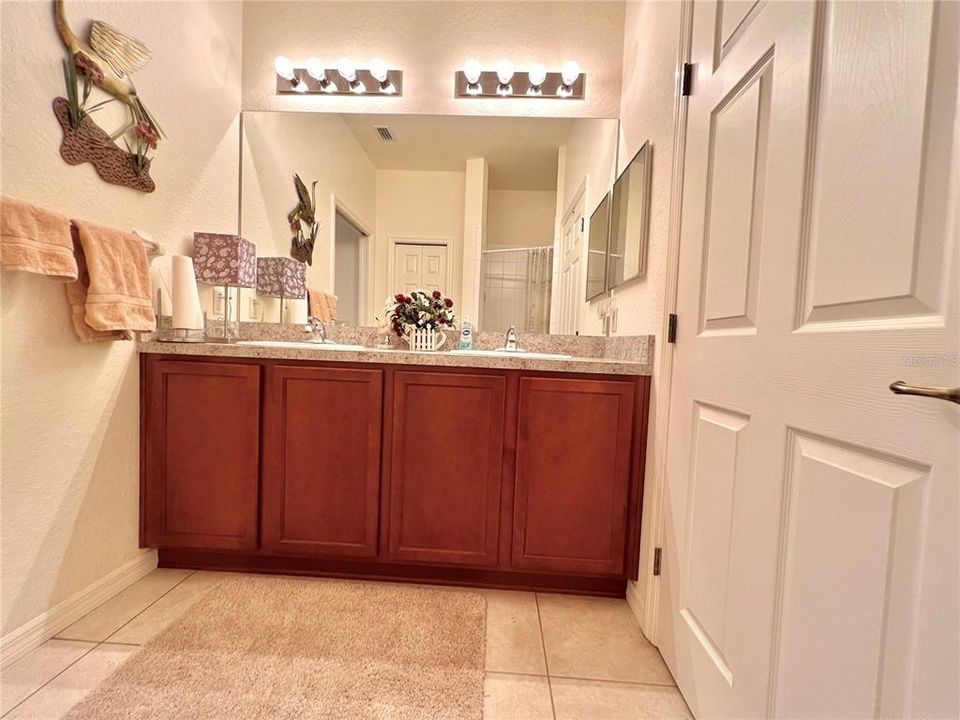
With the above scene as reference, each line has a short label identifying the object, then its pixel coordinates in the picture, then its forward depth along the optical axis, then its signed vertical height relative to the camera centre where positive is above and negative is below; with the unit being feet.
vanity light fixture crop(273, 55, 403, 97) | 6.89 +4.24
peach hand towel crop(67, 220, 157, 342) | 4.33 +0.43
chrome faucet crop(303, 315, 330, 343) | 7.10 +0.11
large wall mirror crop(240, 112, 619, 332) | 6.92 +2.25
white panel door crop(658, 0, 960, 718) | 1.84 -0.04
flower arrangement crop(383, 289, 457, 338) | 6.44 +0.42
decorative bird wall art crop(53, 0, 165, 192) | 4.33 +2.48
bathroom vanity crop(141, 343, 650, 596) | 5.13 -1.54
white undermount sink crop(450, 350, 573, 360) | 6.73 -0.14
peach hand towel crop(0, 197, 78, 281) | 3.63 +0.74
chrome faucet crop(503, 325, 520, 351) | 6.97 +0.07
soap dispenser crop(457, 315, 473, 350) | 6.96 +0.06
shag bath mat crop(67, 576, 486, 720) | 3.59 -3.15
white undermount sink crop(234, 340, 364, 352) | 6.84 -0.14
